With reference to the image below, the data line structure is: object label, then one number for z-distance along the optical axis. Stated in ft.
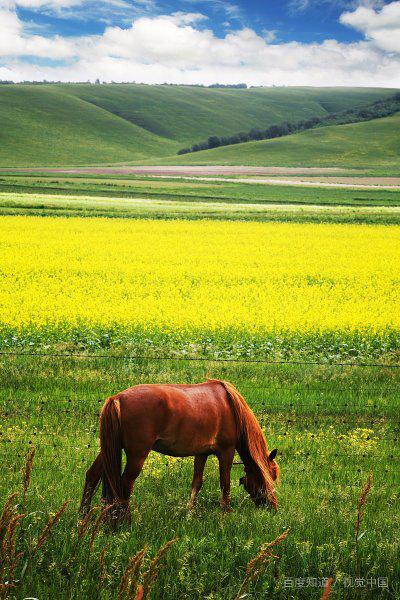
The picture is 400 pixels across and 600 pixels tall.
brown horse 37.52
